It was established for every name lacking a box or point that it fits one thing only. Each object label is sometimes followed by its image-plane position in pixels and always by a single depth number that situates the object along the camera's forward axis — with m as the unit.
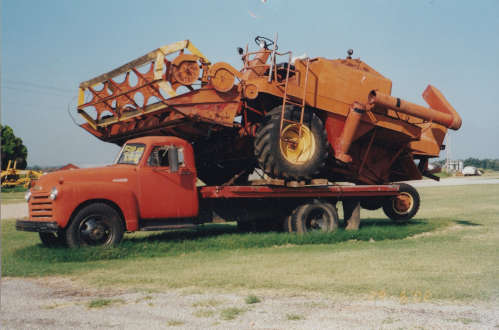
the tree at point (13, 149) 45.53
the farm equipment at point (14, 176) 35.22
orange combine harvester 9.90
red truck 8.86
